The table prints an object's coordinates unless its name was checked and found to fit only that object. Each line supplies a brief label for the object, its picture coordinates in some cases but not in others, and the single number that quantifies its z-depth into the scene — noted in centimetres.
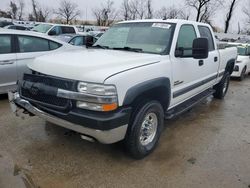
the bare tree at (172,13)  3297
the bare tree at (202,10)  2818
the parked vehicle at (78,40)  866
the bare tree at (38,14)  3888
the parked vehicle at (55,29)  1188
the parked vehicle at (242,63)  737
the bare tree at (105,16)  3816
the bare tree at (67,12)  3909
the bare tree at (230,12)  2773
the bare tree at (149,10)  3479
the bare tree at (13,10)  4075
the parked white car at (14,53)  399
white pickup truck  206
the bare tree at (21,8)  4216
